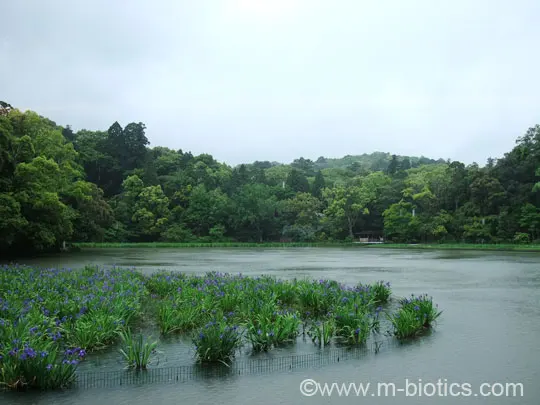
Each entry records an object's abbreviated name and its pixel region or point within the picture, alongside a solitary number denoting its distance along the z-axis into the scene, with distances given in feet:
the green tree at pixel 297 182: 245.24
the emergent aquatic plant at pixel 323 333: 27.91
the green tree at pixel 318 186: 242.58
